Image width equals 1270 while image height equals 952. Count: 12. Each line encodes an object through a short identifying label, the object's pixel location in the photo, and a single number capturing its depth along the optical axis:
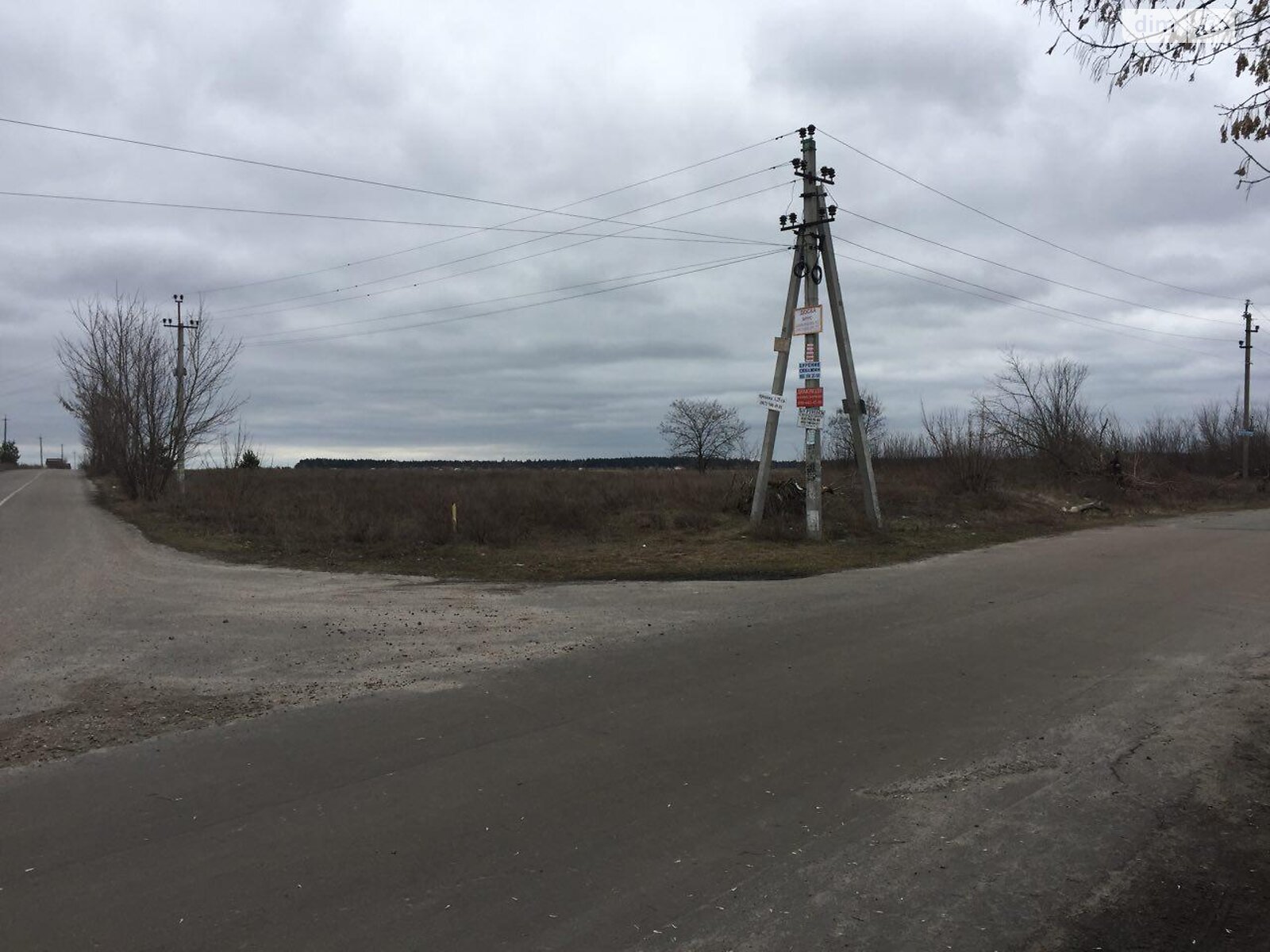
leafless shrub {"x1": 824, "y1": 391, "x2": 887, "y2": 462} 41.34
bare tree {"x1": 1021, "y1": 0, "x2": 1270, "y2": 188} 4.76
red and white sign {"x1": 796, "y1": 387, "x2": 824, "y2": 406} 17.97
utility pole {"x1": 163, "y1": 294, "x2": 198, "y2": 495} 34.59
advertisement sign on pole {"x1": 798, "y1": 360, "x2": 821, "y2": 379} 17.98
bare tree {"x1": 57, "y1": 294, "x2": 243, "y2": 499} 34.12
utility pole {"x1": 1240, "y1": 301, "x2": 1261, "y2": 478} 52.38
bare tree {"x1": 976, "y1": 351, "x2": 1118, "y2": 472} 40.97
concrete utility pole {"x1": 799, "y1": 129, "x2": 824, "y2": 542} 18.05
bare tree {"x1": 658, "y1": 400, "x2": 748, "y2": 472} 85.06
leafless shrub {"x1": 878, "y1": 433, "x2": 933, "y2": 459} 39.25
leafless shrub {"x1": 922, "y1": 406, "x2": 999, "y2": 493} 30.02
